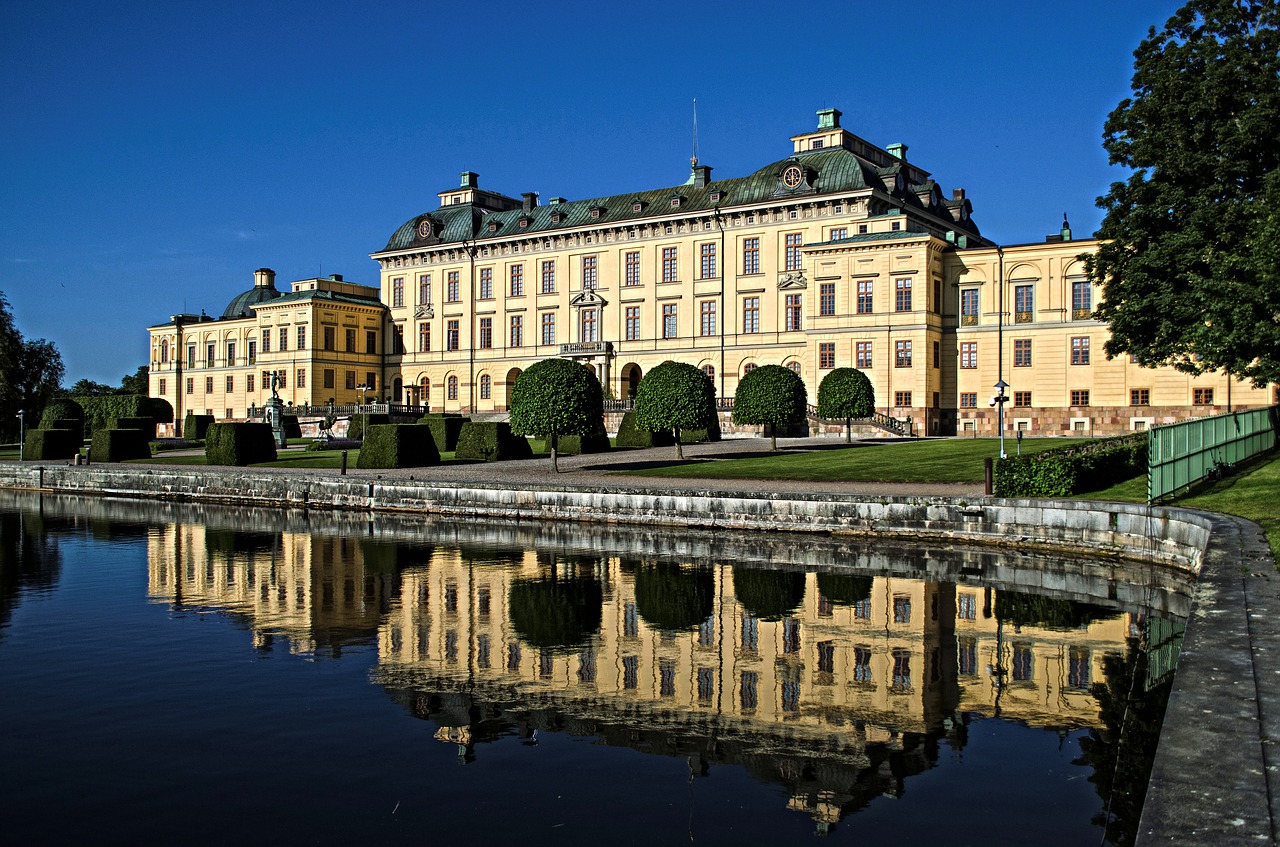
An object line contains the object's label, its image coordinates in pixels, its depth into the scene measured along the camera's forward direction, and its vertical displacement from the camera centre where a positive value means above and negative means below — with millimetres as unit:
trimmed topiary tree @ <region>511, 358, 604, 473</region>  33125 +1097
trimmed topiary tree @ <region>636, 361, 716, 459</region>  34875 +1247
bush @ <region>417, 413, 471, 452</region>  43188 +260
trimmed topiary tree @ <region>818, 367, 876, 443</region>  39688 +1545
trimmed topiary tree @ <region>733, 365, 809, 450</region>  37406 +1398
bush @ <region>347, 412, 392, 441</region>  52906 +533
